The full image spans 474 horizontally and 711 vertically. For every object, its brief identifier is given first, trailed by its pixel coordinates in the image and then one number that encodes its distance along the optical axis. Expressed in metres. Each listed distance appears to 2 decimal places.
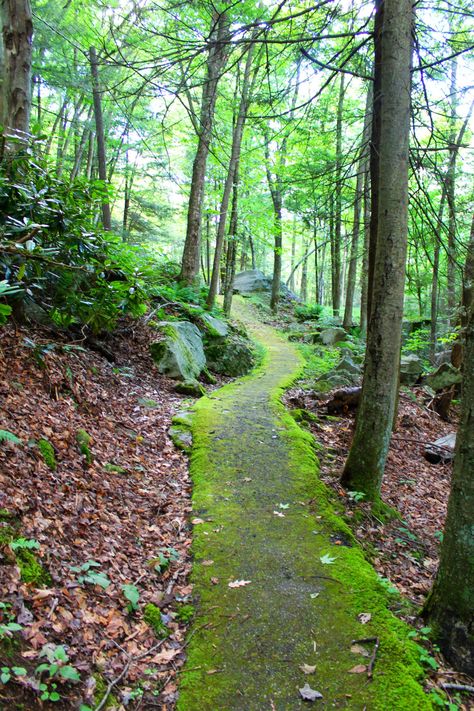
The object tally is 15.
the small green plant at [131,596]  3.00
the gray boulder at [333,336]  16.61
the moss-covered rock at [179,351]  8.31
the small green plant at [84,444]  4.32
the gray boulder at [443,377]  9.91
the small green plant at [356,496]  4.90
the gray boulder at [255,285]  25.88
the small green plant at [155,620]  2.94
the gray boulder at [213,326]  10.95
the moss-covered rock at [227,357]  10.48
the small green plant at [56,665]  2.07
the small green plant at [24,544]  2.65
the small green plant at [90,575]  2.92
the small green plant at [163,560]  3.53
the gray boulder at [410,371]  10.83
